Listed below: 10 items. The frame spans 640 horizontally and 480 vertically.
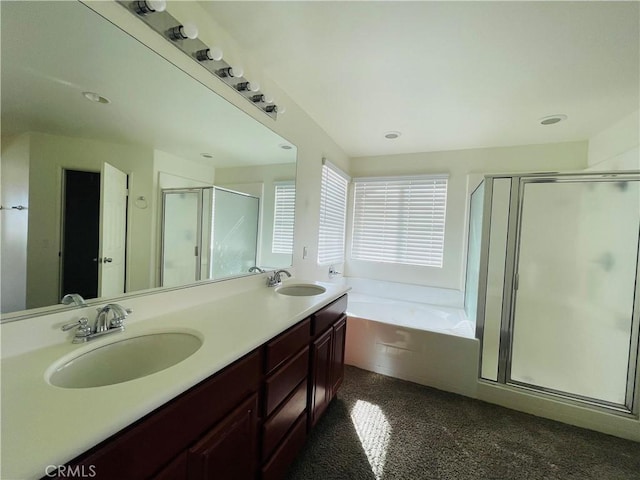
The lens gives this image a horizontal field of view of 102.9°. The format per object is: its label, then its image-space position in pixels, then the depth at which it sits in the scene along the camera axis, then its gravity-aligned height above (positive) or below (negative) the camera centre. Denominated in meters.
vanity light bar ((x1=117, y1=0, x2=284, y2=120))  1.02 +0.87
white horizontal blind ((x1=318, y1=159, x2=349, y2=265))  2.86 +0.25
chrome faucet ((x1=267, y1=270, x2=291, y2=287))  1.96 -0.38
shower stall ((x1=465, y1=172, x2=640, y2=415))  1.92 -0.34
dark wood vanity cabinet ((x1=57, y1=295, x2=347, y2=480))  0.60 -0.64
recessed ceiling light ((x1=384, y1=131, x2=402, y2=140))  2.79 +1.14
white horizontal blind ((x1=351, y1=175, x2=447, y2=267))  3.30 +0.23
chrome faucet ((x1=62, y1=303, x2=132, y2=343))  0.87 -0.36
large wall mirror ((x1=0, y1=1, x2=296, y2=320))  0.81 +0.25
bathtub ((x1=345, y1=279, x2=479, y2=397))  2.20 -0.98
